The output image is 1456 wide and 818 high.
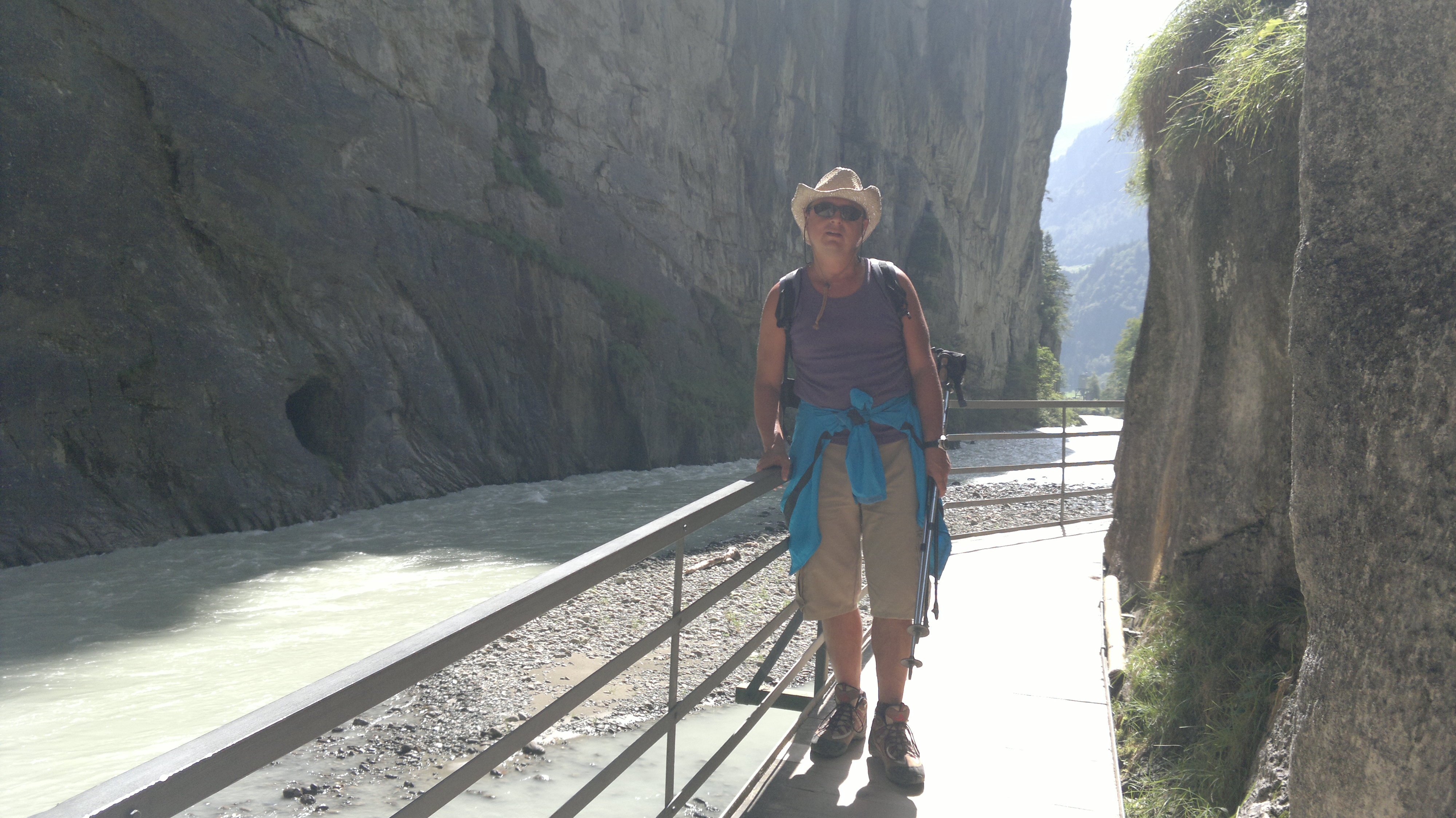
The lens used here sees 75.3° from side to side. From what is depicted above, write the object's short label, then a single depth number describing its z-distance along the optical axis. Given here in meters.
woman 2.98
